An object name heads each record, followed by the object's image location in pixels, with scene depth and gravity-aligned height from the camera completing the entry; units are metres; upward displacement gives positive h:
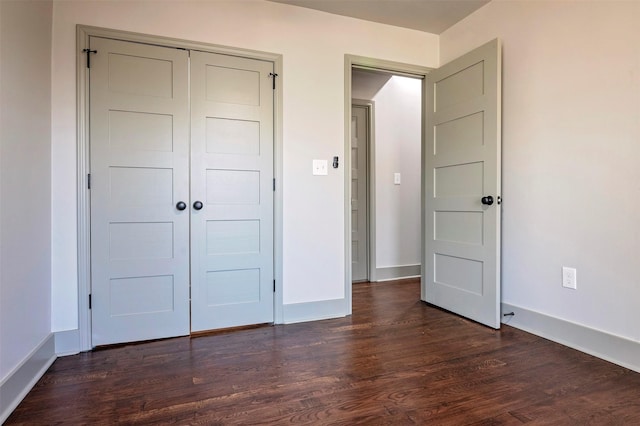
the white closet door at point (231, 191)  2.40 +0.13
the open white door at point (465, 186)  2.46 +0.19
